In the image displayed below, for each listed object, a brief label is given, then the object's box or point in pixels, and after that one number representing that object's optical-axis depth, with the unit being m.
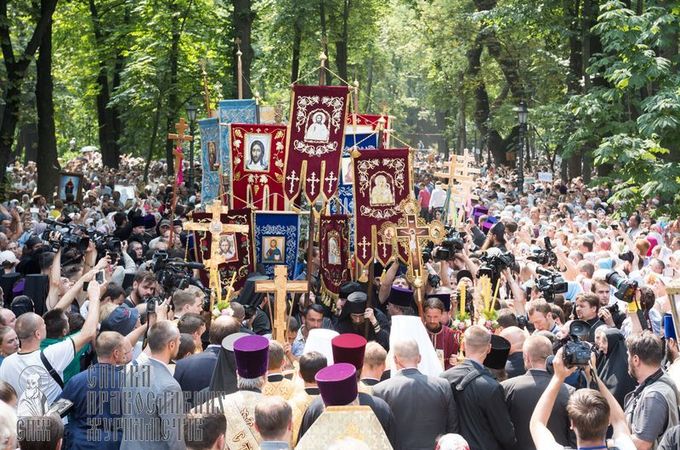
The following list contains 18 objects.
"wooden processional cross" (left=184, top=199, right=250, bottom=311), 10.95
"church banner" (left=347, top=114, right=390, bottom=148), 15.30
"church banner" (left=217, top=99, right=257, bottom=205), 16.50
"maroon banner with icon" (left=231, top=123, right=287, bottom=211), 14.70
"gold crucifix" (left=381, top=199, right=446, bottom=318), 11.58
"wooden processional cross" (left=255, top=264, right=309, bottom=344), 9.67
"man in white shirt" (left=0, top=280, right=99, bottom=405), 7.41
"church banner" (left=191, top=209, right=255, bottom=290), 13.41
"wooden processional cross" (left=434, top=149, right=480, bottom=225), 16.42
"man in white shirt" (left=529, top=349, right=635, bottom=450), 5.34
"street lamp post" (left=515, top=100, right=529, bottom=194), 27.98
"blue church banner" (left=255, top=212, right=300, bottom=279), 13.90
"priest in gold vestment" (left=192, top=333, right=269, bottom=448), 6.47
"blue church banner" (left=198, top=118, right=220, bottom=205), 16.80
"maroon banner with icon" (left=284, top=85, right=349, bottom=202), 13.56
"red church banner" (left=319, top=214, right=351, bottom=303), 13.43
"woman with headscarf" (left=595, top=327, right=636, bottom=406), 7.94
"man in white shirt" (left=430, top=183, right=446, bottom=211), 21.36
